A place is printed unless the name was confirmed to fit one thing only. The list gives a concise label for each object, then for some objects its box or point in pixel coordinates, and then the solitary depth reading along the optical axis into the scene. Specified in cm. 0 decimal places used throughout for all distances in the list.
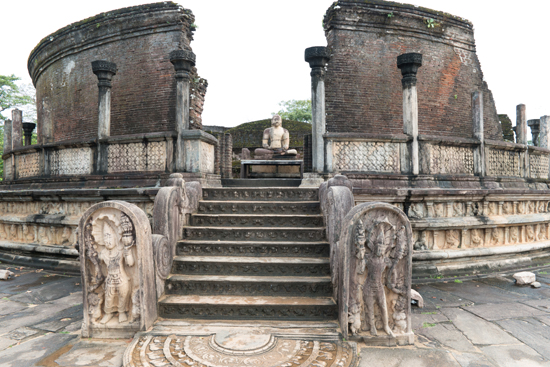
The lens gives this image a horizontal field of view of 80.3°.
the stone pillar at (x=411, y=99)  622
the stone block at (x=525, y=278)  504
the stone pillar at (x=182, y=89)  616
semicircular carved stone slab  272
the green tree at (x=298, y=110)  3962
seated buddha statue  1128
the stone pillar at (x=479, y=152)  680
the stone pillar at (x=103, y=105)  668
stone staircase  356
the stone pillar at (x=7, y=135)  1154
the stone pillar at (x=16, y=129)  1055
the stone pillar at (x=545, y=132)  1041
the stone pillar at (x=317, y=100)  619
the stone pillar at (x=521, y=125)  845
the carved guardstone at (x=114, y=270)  323
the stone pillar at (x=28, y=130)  1381
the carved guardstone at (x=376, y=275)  308
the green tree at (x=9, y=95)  2477
